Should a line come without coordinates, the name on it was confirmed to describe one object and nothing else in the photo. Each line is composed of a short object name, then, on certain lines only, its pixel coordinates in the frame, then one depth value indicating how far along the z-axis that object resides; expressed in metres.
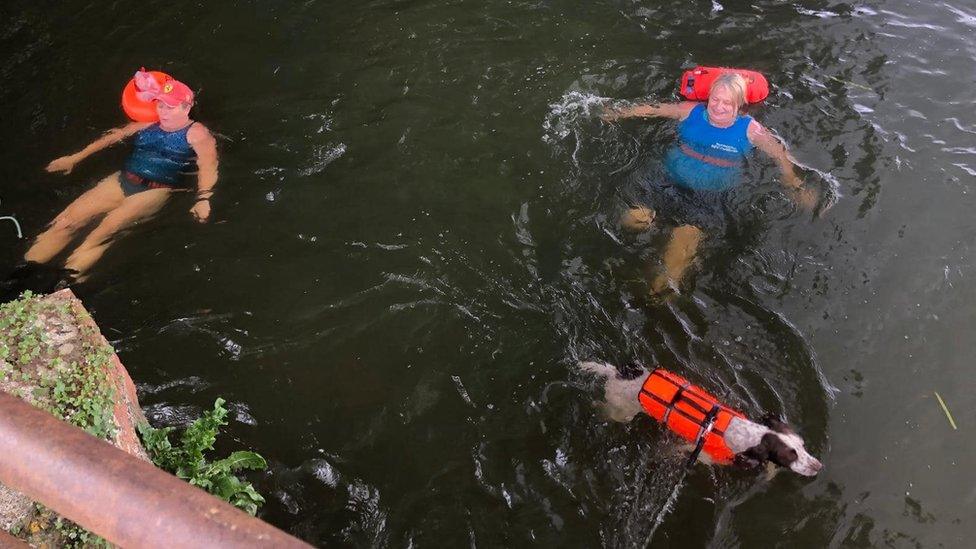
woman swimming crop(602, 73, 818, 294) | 5.82
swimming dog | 3.93
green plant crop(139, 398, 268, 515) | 3.73
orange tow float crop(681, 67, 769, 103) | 6.67
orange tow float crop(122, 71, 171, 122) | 6.36
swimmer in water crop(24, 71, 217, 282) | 5.64
